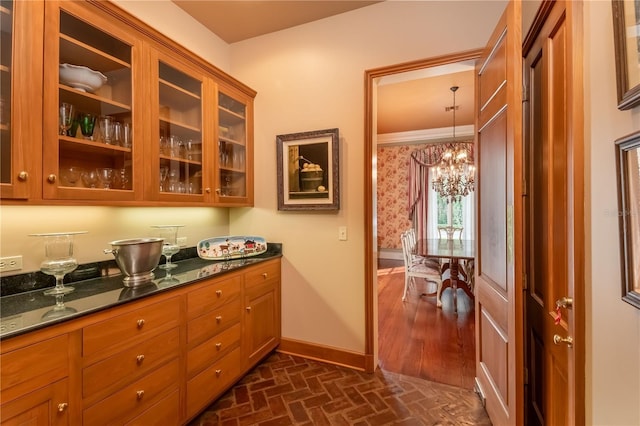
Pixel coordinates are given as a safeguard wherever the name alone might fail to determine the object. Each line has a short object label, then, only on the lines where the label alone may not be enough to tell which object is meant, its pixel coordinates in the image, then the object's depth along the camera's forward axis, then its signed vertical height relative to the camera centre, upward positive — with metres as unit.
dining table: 3.57 -0.53
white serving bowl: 1.42 +0.76
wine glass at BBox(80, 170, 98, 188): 1.52 +0.22
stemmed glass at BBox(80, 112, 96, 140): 1.52 +0.53
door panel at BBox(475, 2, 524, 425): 1.28 -0.05
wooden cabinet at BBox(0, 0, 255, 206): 1.22 +0.62
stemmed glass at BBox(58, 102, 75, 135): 1.39 +0.52
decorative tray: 2.29 -0.27
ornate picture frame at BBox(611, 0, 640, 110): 0.70 +0.43
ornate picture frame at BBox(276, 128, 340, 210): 2.40 +0.41
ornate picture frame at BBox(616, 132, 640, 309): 0.72 +0.00
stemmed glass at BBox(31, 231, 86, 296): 1.36 -0.21
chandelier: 4.59 +0.76
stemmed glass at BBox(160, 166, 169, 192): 1.88 +0.29
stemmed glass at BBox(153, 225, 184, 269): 1.99 -0.18
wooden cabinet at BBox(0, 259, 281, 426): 1.03 -0.70
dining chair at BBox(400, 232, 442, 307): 3.69 -0.79
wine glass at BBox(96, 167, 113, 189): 1.61 +0.24
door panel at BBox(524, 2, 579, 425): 1.10 -0.01
